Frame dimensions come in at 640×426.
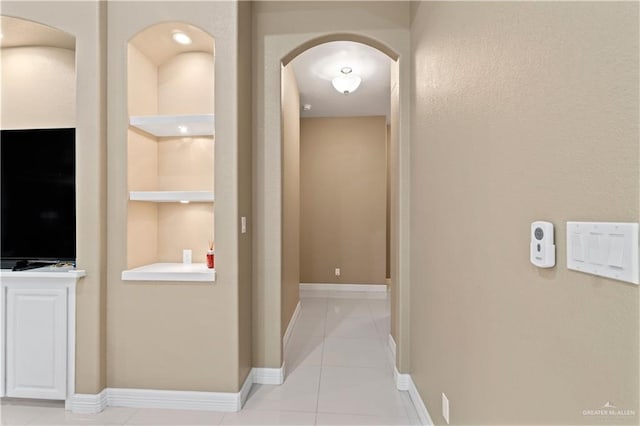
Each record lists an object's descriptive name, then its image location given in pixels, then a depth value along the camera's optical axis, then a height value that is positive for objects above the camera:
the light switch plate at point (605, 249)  0.57 -0.07
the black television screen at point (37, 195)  2.13 +0.16
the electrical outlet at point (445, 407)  1.45 -0.94
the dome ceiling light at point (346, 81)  3.57 +1.63
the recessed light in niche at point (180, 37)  2.10 +1.30
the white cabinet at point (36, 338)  1.94 -0.79
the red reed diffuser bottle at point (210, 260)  2.09 -0.30
